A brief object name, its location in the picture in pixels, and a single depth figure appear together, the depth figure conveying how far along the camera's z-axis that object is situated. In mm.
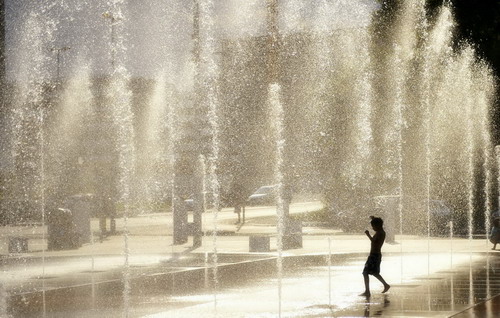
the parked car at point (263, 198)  62875
